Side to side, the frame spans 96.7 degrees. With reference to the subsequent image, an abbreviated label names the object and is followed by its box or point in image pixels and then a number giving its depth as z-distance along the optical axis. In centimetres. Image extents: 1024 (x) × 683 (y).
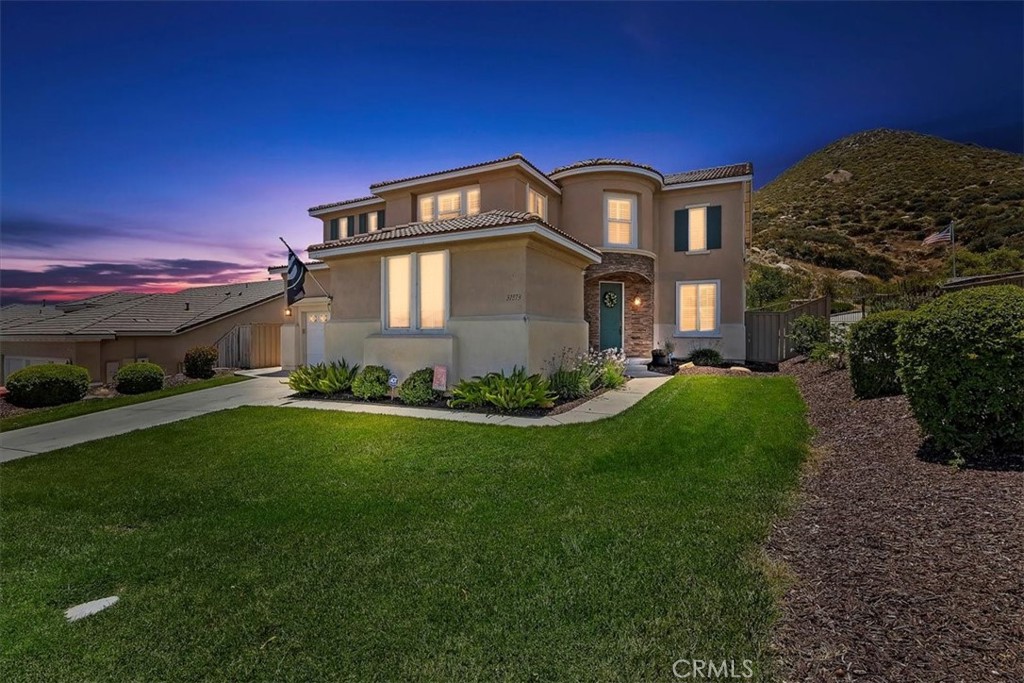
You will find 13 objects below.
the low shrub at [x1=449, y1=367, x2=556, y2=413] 888
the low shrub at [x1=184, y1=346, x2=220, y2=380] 1748
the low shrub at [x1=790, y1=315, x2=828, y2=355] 1430
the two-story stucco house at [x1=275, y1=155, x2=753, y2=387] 1022
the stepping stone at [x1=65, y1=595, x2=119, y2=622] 296
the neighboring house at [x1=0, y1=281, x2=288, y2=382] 1692
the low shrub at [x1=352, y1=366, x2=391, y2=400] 1059
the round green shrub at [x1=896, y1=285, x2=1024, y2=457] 428
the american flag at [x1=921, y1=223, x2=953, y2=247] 1368
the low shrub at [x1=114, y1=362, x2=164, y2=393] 1406
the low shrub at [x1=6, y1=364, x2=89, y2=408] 1252
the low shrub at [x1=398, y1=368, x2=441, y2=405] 998
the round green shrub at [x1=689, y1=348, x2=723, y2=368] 1605
